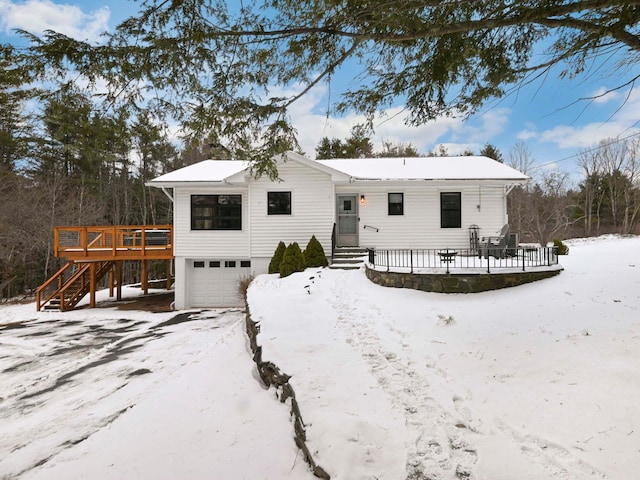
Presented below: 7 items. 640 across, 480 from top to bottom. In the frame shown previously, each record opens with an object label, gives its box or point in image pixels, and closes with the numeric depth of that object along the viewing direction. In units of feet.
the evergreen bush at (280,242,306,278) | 34.01
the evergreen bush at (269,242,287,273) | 36.70
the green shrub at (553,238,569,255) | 39.37
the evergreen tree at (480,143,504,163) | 90.38
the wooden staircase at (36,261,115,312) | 41.52
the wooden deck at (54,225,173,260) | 41.42
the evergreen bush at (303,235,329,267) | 35.29
